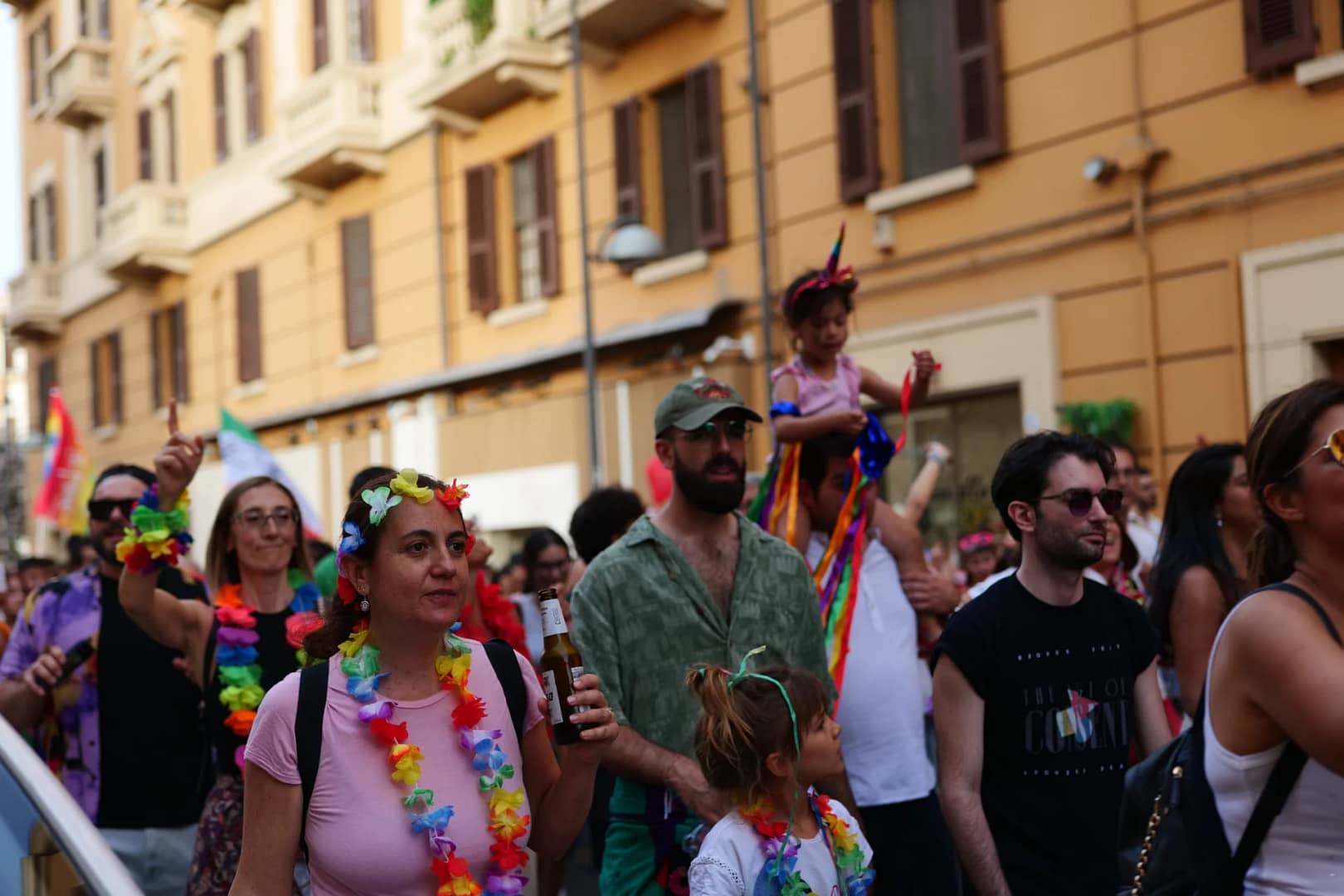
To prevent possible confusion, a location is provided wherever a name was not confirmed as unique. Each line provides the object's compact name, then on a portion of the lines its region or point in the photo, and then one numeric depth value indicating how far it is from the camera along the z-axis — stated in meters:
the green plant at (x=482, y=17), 18.02
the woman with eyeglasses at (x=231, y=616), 5.07
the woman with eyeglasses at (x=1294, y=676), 2.74
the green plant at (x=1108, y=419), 11.33
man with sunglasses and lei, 5.83
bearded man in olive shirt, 4.62
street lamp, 13.92
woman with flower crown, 3.43
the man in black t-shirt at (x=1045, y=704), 4.19
